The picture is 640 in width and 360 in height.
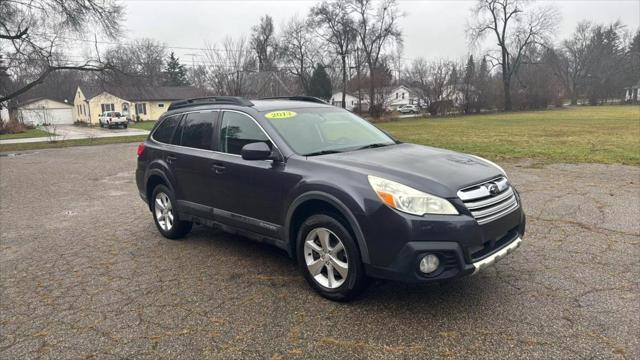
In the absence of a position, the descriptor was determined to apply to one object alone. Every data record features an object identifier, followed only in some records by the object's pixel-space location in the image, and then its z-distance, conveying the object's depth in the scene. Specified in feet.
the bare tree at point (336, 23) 140.36
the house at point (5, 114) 154.06
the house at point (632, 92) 225.78
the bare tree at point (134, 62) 83.35
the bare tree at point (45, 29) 72.23
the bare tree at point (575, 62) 237.25
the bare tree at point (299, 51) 151.44
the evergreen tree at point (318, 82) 155.53
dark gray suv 10.32
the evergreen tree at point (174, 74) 250.98
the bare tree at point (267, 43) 136.30
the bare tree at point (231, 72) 83.30
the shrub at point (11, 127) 121.53
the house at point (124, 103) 183.42
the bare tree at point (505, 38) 171.84
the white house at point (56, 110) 184.14
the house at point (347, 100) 147.47
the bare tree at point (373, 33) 141.69
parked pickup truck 139.74
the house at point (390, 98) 131.54
